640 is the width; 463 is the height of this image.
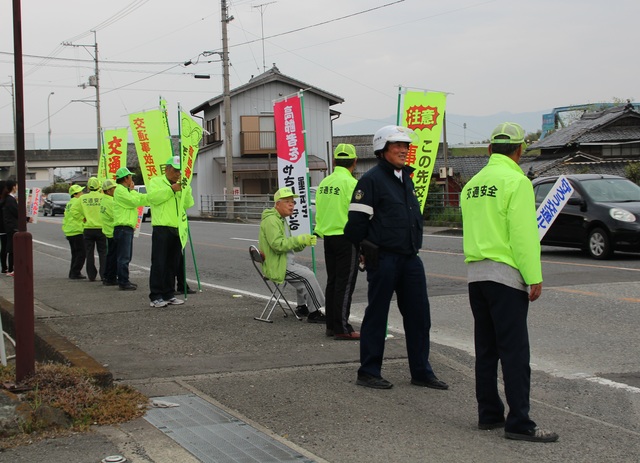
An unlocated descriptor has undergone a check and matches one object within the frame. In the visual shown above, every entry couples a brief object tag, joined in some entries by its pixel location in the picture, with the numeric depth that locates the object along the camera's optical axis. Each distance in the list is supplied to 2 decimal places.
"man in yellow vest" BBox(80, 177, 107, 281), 13.56
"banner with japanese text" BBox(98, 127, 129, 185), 16.94
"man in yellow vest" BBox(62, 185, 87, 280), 14.24
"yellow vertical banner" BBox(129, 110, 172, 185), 12.16
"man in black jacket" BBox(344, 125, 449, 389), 6.04
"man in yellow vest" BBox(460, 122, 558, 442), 4.88
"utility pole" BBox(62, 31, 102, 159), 57.25
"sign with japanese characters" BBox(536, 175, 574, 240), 6.49
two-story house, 48.34
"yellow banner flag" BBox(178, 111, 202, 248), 11.00
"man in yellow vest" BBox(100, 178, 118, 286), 12.99
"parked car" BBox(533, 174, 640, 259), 15.37
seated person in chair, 8.91
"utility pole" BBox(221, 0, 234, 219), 37.81
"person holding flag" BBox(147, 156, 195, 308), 10.27
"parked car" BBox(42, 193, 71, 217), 52.03
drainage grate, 4.59
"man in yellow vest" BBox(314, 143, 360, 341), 8.02
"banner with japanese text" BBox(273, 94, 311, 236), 9.66
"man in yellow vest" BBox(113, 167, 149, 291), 12.02
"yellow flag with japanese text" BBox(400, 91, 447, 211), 8.14
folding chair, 9.16
